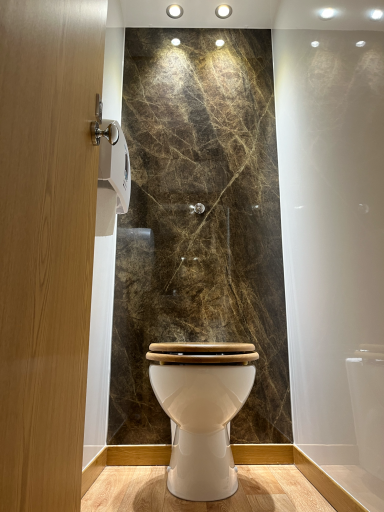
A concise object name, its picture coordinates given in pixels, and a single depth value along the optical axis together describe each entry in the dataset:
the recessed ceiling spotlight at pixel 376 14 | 0.97
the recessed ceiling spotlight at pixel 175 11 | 2.11
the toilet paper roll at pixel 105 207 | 1.31
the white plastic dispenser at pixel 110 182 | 1.20
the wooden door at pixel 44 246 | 0.44
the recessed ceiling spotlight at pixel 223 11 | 2.10
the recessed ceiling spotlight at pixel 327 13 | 1.30
